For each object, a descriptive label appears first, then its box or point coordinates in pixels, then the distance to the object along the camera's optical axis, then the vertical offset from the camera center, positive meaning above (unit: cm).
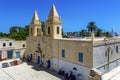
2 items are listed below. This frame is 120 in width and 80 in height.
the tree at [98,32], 3546 +243
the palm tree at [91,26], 3709 +523
